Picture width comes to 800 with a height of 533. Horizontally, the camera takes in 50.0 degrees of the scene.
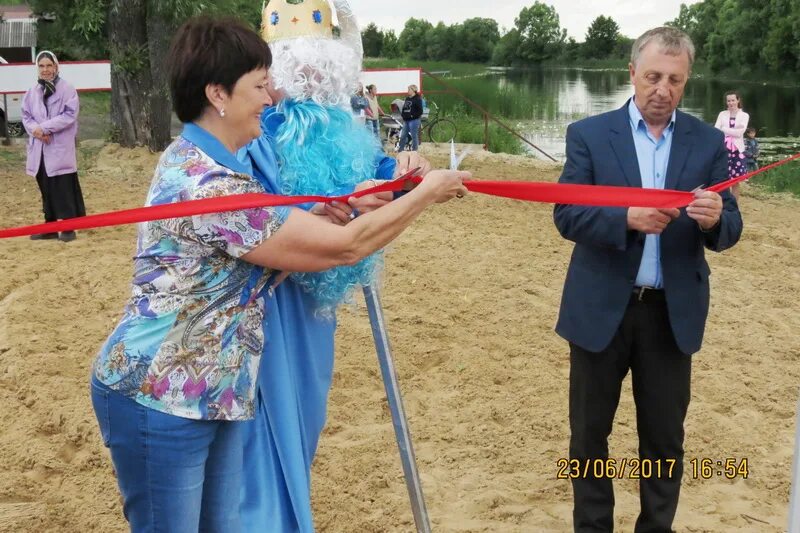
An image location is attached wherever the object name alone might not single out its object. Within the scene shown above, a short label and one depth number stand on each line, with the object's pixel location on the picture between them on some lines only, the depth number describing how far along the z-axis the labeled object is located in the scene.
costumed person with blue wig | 2.53
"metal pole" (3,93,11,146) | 13.62
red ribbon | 2.36
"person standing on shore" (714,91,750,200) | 10.80
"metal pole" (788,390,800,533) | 2.18
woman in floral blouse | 2.10
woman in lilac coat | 7.79
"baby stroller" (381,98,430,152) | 16.79
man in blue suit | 2.96
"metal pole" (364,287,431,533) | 2.91
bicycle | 17.24
